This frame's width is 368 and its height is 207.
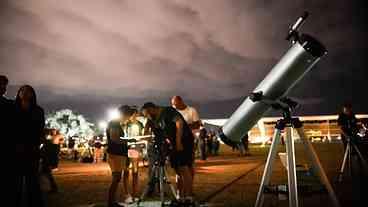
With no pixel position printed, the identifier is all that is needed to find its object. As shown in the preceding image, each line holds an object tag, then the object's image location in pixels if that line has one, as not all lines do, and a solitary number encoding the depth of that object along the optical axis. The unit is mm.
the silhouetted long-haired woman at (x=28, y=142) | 4223
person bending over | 5898
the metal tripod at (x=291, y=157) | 3760
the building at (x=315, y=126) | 73562
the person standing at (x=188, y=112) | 6688
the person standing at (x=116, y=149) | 6325
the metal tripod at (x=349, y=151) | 8139
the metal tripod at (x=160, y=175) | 5988
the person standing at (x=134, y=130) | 7054
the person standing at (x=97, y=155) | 18955
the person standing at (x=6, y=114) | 4148
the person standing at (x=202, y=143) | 18516
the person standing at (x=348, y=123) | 8508
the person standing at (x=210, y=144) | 25219
